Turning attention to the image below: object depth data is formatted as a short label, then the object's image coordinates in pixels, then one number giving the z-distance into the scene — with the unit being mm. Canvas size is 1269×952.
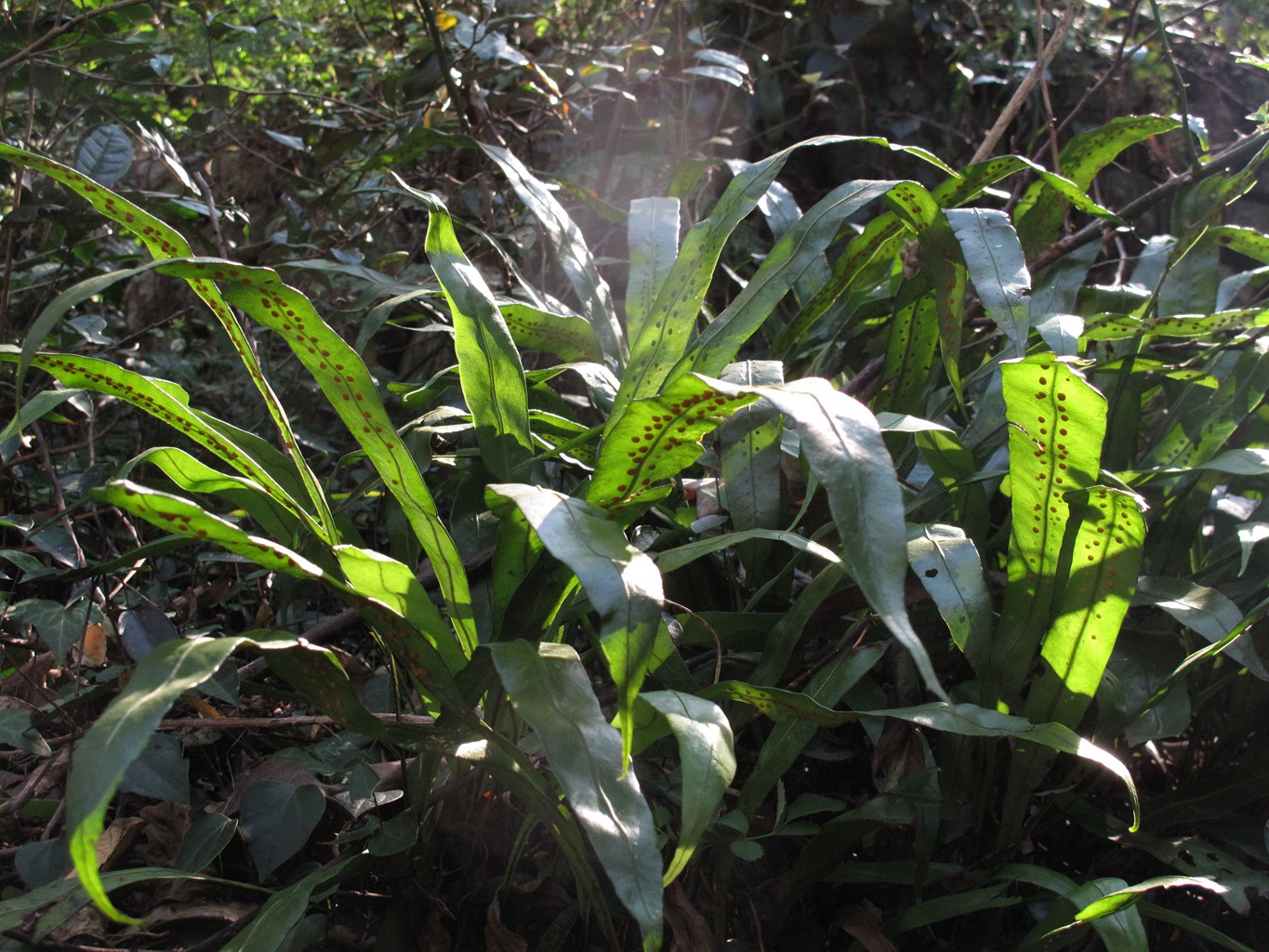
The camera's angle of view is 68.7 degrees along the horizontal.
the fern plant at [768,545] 672
